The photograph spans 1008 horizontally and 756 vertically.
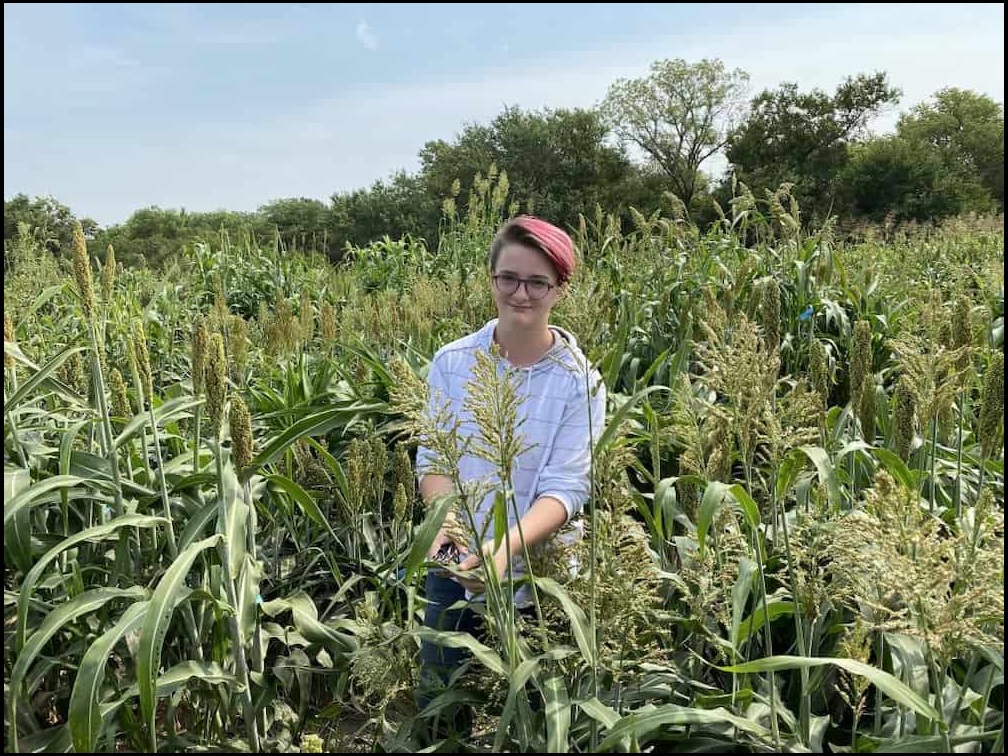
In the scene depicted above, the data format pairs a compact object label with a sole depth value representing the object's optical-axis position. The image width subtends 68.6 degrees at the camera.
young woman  1.86
